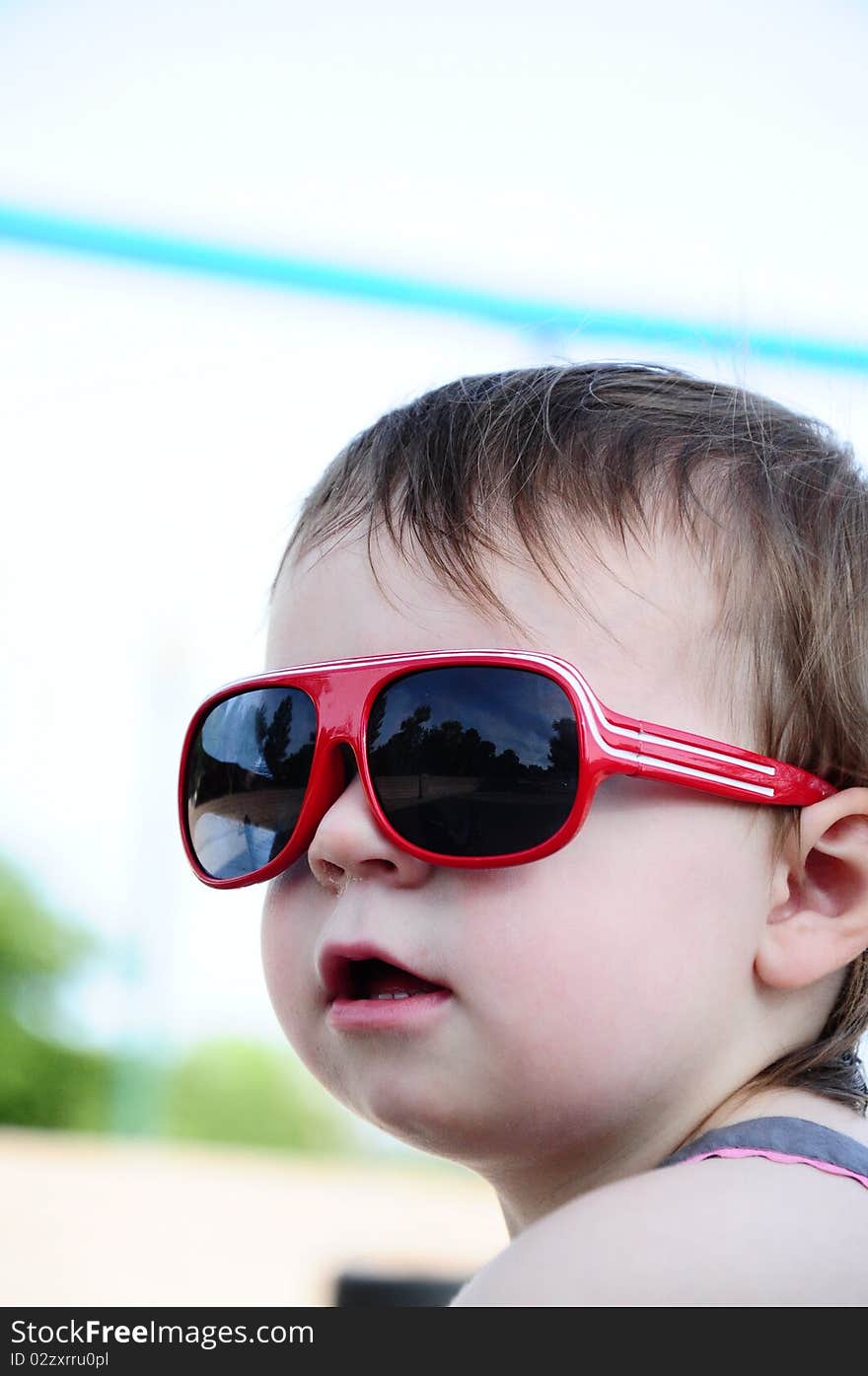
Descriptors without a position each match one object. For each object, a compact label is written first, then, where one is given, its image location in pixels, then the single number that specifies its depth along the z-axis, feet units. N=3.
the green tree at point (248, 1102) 21.97
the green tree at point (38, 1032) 21.62
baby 3.05
